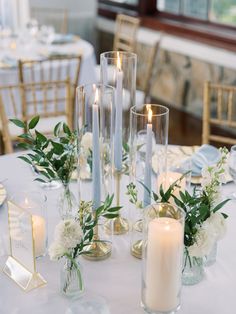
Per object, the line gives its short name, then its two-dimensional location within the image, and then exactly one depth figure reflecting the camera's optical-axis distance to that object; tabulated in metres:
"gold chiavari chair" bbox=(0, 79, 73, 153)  2.74
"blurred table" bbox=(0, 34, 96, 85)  3.18
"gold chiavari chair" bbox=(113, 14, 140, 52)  4.12
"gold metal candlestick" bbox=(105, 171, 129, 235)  1.36
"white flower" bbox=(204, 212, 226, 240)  1.09
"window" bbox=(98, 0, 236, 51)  4.12
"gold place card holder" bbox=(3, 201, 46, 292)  1.14
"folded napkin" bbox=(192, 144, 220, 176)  1.65
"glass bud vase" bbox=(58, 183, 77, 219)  1.33
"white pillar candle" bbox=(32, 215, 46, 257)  1.23
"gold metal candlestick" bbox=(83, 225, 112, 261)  1.24
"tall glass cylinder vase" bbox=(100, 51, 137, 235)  1.40
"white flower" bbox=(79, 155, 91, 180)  1.32
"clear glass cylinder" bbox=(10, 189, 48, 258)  1.24
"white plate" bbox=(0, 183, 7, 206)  1.47
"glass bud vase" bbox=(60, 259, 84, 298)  1.10
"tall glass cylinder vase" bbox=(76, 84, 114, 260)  1.21
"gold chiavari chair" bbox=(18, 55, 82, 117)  3.11
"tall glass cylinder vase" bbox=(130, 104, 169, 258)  1.24
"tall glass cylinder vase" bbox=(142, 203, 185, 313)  0.99
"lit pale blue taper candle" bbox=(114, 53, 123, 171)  1.39
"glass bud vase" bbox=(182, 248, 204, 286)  1.14
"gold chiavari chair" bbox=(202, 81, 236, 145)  2.23
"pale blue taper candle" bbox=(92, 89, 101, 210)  1.19
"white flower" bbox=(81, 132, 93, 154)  1.31
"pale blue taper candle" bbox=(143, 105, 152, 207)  1.21
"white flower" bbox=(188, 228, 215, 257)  1.07
